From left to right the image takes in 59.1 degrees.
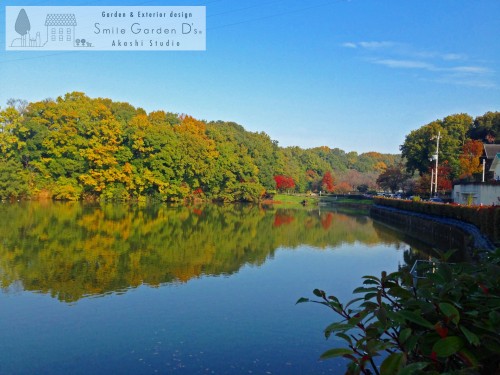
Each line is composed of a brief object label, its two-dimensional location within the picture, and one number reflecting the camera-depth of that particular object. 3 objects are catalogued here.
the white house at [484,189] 27.52
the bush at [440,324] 1.59
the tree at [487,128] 50.03
